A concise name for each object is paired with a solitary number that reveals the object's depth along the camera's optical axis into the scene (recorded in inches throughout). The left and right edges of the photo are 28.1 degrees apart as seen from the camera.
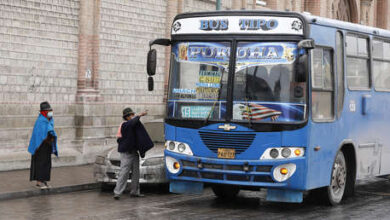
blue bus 463.2
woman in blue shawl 572.7
